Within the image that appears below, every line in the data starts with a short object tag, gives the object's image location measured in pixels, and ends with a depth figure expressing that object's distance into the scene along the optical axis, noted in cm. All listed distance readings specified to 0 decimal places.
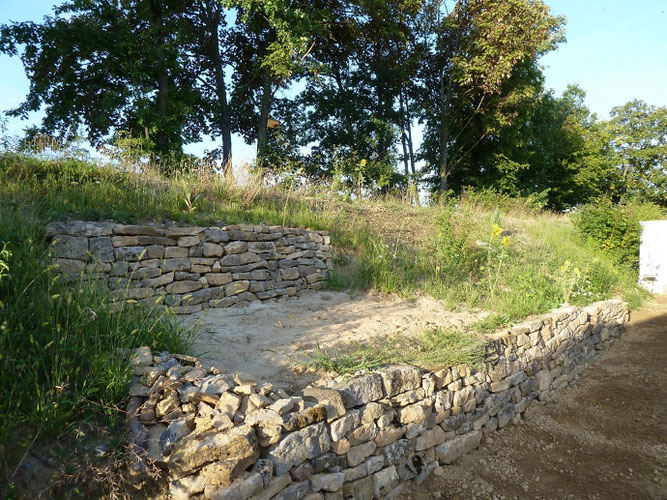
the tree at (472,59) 1334
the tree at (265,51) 1104
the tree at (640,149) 2588
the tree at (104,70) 1055
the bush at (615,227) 1073
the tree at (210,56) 1365
